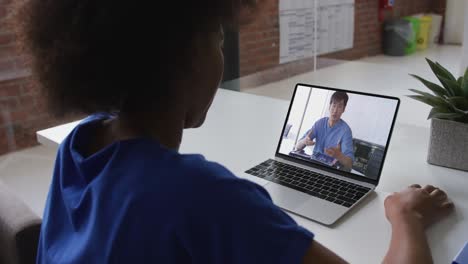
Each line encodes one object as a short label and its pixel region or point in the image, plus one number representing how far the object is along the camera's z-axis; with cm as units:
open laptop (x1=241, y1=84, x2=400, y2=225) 105
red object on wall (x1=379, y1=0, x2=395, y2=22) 341
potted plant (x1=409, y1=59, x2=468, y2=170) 117
